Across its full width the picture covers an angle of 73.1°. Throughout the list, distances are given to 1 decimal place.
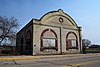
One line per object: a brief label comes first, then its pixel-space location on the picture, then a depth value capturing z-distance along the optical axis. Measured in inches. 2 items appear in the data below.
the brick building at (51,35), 540.5
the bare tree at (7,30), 743.6
